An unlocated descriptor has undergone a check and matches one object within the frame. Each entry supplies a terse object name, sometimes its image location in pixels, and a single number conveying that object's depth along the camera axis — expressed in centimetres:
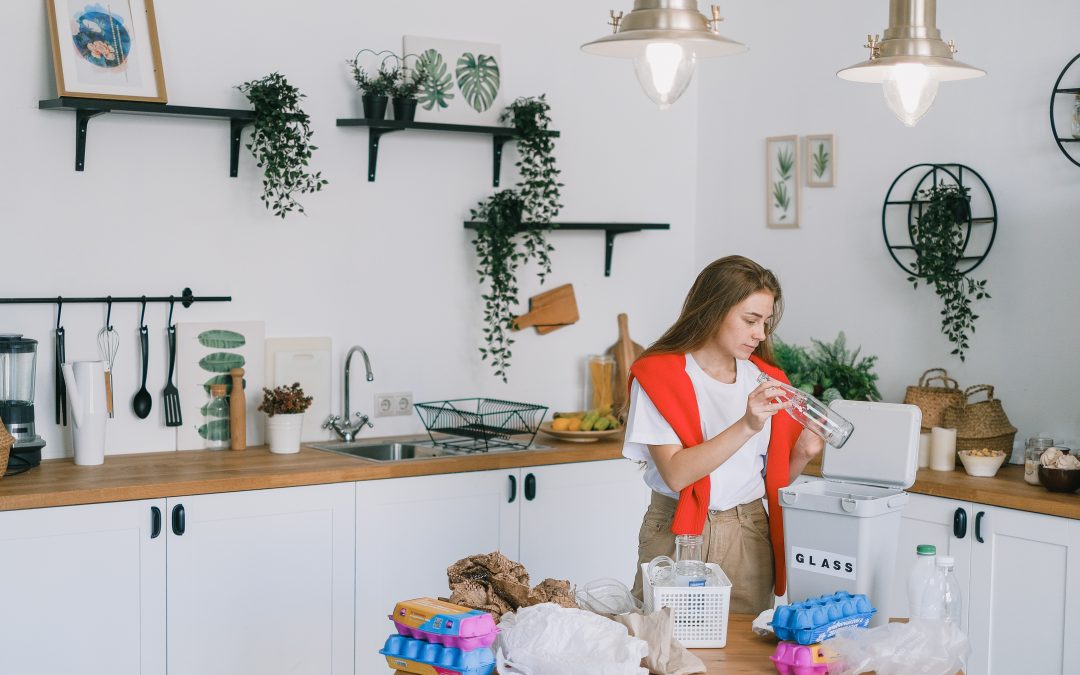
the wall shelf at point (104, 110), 354
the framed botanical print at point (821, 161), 451
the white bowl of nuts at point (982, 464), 363
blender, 342
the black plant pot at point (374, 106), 406
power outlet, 428
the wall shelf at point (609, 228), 458
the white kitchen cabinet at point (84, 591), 306
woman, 270
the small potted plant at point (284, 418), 388
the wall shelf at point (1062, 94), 368
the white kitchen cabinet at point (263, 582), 335
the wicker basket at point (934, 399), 390
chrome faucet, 415
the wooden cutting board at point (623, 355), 477
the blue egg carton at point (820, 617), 209
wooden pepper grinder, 389
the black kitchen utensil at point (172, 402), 384
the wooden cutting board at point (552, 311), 461
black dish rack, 411
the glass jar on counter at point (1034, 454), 348
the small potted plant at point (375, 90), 406
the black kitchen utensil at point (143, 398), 379
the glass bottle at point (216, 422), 392
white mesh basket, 219
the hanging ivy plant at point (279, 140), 378
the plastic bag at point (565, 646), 195
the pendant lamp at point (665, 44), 197
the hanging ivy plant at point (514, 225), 432
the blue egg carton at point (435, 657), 196
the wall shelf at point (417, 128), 405
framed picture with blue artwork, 357
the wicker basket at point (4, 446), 322
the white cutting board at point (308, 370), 405
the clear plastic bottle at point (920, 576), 221
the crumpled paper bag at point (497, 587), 215
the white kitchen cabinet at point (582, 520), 402
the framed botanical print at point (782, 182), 467
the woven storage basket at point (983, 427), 377
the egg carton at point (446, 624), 196
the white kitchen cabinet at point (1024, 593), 323
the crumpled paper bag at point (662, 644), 203
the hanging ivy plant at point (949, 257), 393
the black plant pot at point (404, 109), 409
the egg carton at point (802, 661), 203
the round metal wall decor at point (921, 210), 396
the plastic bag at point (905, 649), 204
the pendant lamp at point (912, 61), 224
